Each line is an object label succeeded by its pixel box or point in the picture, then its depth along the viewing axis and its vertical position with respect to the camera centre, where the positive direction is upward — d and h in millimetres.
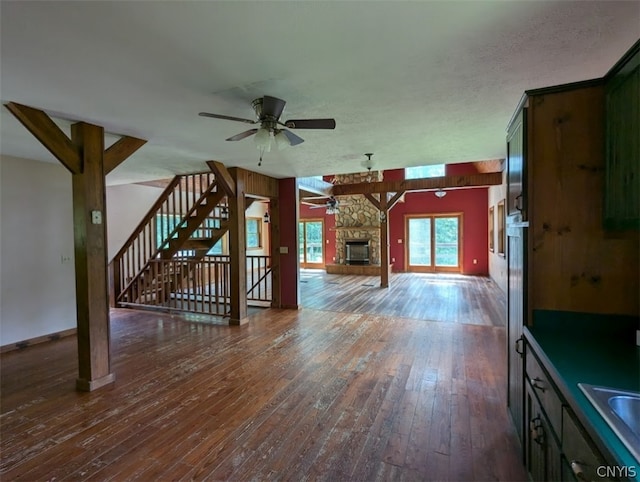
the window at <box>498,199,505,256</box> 7461 +146
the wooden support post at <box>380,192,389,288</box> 8453 -297
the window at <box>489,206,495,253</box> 9000 +96
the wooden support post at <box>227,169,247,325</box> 5051 -223
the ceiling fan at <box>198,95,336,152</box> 2385 +855
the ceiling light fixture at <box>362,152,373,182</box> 4359 +1035
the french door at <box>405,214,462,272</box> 11008 -277
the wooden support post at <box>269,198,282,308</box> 6277 -367
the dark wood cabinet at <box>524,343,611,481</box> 1012 -779
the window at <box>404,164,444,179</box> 10289 +2066
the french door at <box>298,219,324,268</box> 12984 -255
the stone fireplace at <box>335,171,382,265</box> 11422 +371
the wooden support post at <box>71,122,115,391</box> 2947 -134
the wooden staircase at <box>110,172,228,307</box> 5892 -352
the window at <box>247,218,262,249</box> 12305 +196
